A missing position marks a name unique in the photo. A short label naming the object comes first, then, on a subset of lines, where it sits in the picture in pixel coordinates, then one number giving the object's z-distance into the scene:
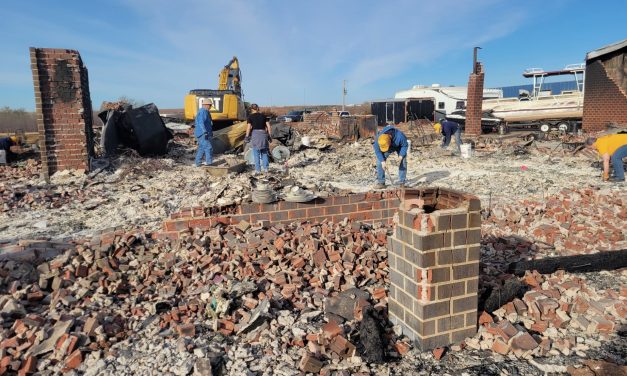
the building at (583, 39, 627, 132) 12.70
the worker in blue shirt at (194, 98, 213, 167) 8.80
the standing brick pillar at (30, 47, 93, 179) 7.53
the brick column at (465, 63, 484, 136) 13.53
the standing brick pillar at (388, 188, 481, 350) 2.46
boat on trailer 16.34
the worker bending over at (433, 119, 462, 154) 11.00
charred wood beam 3.52
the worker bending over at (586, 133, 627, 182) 6.87
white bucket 10.47
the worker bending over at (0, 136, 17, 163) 8.86
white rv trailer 25.27
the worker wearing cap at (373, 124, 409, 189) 6.81
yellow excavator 13.82
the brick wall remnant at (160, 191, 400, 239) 4.02
